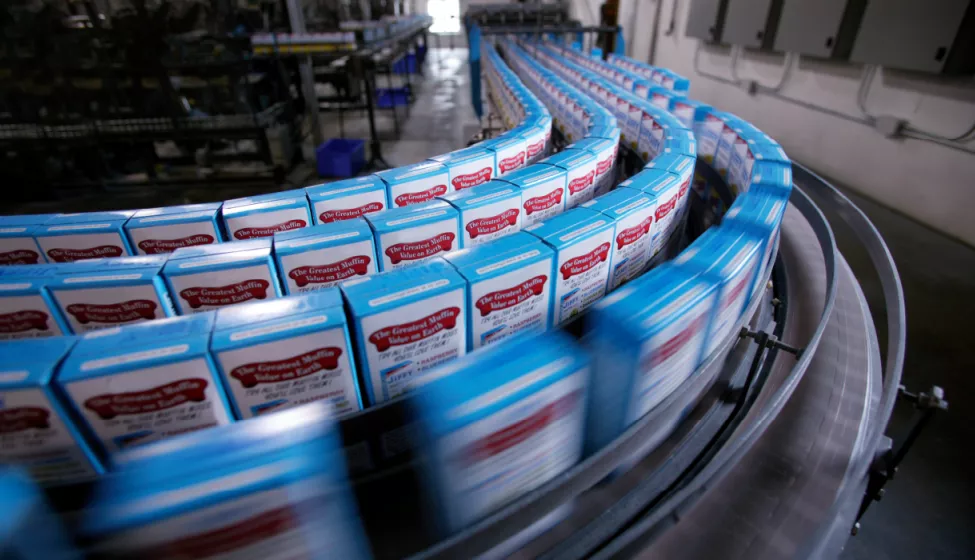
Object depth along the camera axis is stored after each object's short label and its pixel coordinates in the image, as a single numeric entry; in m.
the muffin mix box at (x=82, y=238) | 1.35
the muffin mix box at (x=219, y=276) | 1.13
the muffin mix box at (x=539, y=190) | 1.50
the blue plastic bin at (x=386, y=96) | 9.32
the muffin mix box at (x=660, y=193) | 1.42
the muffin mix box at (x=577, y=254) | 1.14
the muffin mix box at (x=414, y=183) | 1.64
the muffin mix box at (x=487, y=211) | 1.38
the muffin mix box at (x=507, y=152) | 1.90
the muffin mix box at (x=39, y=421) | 0.75
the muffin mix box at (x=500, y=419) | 0.72
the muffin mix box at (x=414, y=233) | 1.27
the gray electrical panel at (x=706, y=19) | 6.41
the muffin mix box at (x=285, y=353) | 0.86
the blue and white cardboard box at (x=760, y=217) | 1.28
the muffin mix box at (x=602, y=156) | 1.81
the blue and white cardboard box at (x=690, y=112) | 2.40
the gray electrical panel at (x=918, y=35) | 3.23
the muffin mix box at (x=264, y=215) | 1.46
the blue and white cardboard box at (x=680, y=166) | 1.60
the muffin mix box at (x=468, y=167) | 1.75
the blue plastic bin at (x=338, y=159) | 5.51
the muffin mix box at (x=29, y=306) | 1.06
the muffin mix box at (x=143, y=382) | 0.79
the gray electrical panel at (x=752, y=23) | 5.36
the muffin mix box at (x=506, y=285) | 1.02
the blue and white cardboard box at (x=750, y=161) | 1.74
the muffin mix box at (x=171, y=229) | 1.39
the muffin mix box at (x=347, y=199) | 1.54
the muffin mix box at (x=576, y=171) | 1.64
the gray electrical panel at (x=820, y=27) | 4.25
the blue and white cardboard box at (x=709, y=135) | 2.18
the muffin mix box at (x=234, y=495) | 0.59
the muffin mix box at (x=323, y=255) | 1.20
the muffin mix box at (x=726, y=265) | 1.06
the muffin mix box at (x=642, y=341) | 0.86
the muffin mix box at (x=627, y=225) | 1.28
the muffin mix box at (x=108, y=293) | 1.08
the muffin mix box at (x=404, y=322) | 0.92
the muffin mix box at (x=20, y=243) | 1.38
